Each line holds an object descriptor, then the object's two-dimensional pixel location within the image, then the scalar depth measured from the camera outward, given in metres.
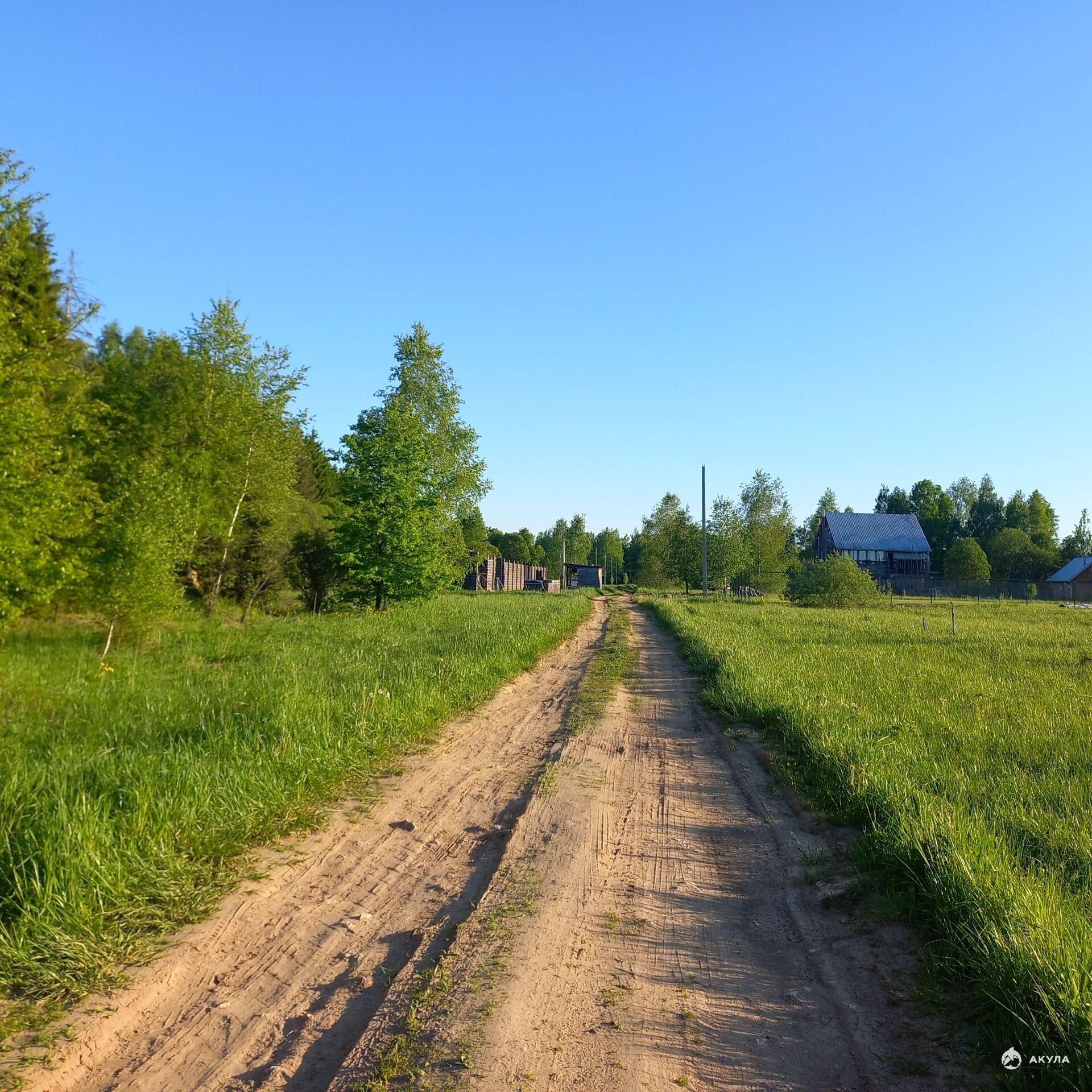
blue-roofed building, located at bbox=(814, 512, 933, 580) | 74.25
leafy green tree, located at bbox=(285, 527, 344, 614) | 26.27
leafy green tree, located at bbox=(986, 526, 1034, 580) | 83.06
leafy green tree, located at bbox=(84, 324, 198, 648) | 13.45
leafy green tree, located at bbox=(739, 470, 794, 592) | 62.12
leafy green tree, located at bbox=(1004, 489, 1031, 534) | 97.75
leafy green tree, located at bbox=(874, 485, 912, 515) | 110.00
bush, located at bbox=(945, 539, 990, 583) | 73.12
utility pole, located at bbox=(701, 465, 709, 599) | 48.31
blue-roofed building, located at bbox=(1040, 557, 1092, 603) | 60.57
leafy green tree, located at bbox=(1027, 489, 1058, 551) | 93.88
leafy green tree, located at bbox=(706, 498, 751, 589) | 58.97
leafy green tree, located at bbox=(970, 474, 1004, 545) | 99.88
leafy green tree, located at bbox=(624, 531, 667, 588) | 76.31
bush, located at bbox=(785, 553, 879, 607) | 44.75
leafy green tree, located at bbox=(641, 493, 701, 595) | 60.91
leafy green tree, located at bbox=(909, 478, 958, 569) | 98.00
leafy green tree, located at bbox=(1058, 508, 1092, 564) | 86.75
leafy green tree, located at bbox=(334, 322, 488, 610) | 23.22
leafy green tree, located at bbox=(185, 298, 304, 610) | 22.56
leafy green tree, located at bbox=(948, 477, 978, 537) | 106.62
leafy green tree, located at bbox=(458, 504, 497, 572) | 45.46
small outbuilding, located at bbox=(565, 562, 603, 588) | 75.75
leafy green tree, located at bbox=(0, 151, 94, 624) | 11.59
